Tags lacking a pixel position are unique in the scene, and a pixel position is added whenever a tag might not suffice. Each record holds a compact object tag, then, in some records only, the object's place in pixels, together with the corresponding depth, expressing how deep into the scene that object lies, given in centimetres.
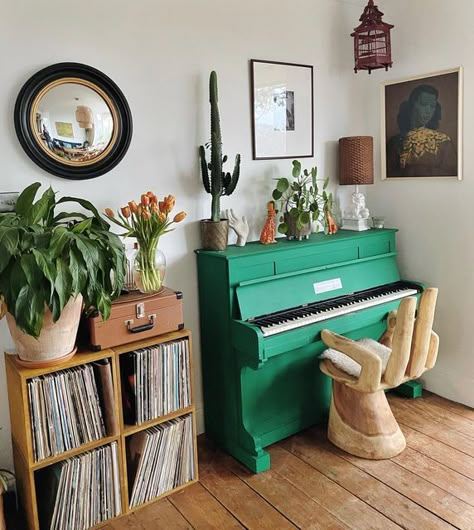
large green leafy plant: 172
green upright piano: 249
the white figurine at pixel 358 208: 320
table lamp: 311
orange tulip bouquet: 226
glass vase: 230
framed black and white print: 287
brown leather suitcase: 210
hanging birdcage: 292
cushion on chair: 259
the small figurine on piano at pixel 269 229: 284
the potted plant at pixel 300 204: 288
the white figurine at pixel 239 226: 275
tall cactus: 256
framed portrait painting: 292
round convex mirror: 219
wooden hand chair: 241
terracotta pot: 192
